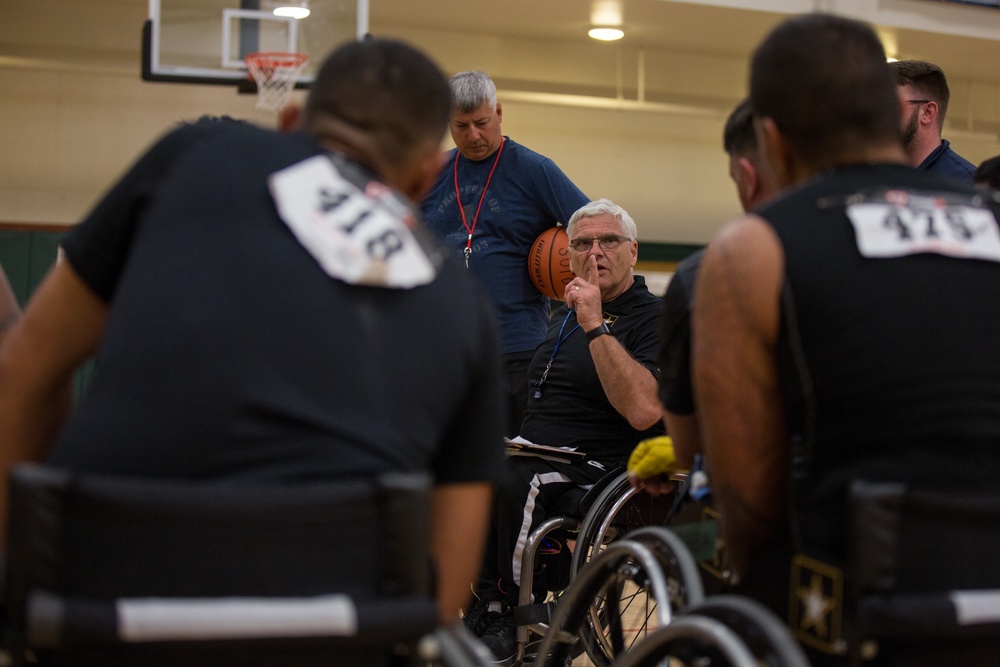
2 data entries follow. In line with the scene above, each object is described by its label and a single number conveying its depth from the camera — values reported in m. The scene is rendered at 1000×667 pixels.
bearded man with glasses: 3.46
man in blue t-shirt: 3.89
